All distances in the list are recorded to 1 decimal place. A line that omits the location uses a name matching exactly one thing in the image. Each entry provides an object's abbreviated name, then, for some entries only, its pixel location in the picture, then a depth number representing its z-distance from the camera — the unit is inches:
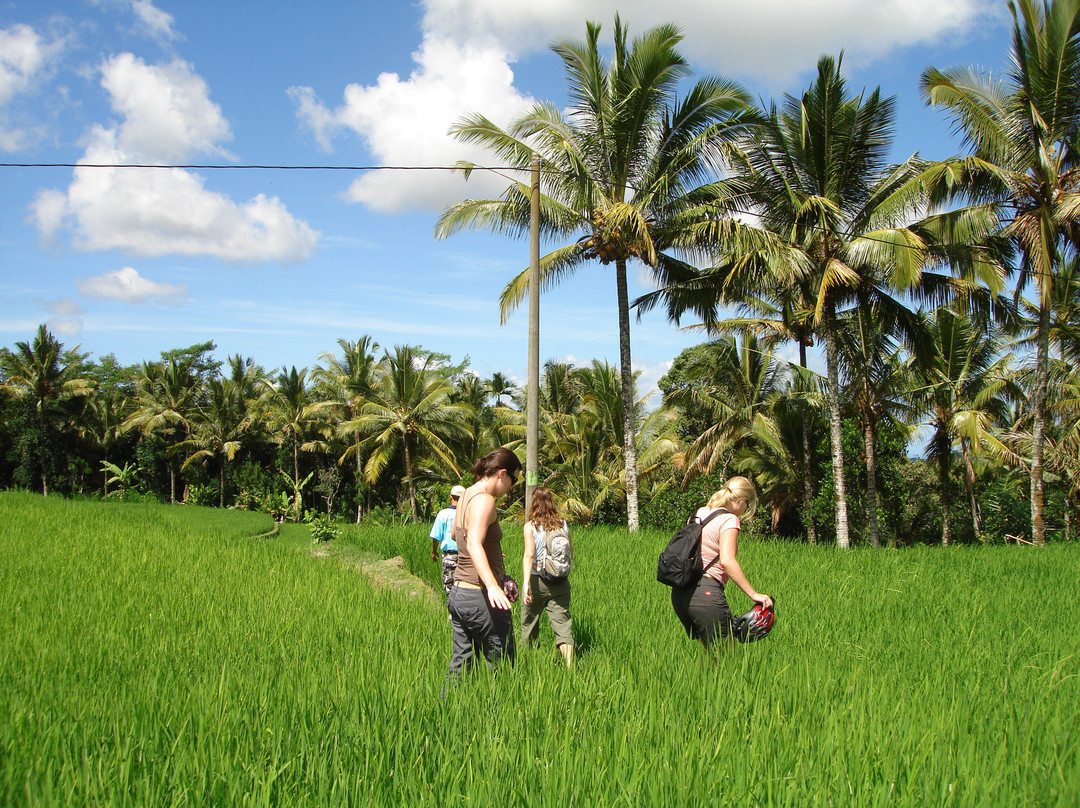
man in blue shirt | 269.3
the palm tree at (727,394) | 873.5
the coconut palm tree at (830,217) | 594.9
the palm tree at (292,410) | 1567.4
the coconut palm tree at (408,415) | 1220.5
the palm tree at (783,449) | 827.7
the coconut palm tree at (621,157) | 608.7
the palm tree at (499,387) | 1638.8
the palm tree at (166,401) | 1611.7
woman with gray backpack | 204.3
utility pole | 412.8
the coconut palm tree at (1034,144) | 534.6
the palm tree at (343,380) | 1405.0
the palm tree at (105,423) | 1685.5
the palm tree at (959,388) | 850.8
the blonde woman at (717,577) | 170.1
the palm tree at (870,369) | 685.8
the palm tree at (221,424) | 1627.7
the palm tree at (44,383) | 1482.5
